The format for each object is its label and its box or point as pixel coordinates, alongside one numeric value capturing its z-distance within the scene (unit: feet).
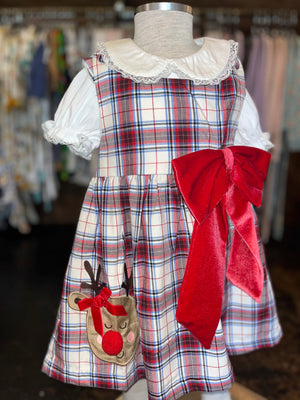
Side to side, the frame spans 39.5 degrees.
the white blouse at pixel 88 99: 2.98
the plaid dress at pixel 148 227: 2.99
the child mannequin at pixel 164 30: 3.11
